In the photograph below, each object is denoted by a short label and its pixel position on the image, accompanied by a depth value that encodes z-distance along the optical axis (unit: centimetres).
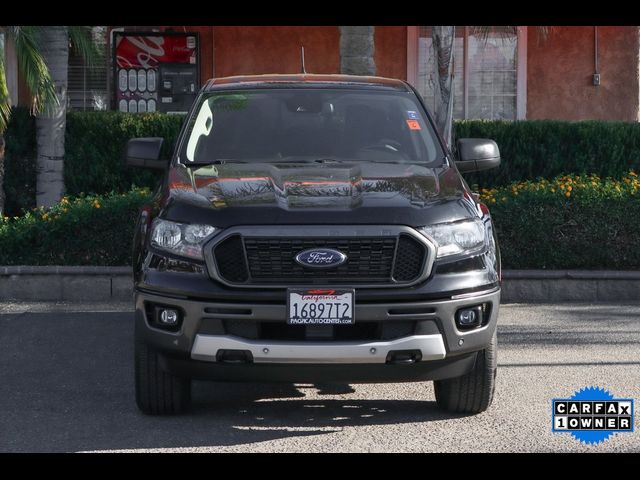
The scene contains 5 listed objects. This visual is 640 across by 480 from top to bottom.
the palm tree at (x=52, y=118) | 1339
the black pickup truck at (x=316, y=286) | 594
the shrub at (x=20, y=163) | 1395
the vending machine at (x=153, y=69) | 1812
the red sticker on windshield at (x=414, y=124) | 762
